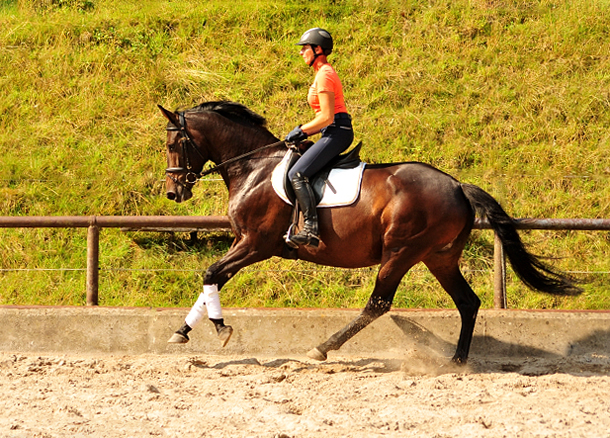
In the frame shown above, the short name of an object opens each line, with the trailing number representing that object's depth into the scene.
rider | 11.43
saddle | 11.62
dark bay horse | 11.42
